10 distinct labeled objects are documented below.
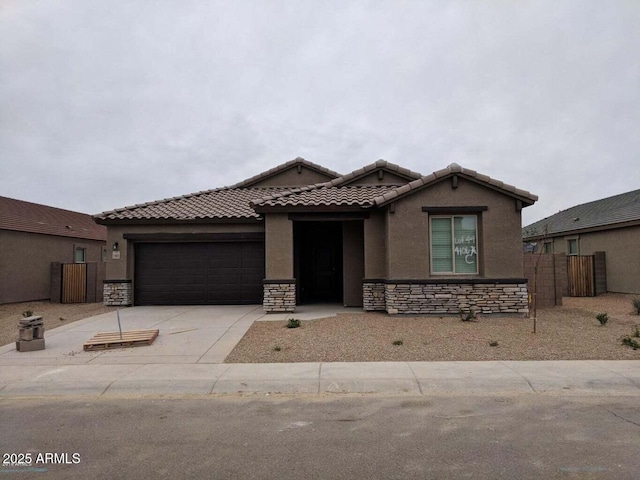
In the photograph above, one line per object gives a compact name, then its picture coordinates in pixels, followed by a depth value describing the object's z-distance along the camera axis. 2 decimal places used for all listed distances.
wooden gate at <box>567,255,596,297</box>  20.35
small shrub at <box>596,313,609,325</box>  11.19
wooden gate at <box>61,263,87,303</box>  18.98
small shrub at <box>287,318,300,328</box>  10.95
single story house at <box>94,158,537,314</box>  12.59
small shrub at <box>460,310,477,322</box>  11.91
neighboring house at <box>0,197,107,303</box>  19.03
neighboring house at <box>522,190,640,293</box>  19.78
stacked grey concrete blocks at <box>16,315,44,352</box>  9.12
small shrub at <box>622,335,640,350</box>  8.80
